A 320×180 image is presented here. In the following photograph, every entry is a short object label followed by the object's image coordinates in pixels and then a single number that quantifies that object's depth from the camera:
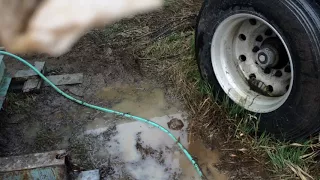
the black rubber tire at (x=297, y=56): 2.47
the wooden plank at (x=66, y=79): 3.67
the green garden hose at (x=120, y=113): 2.87
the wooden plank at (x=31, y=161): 2.49
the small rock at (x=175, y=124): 3.20
